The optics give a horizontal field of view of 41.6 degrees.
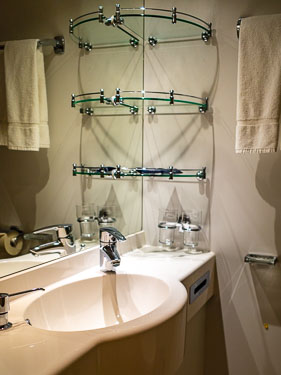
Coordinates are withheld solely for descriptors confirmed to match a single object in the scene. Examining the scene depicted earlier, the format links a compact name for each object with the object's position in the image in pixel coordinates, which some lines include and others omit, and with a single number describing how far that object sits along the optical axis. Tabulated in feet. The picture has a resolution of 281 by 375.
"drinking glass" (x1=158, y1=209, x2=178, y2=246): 5.54
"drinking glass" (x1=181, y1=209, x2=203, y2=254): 5.39
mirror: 3.64
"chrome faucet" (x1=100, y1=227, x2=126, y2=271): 4.31
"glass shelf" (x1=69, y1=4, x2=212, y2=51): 5.01
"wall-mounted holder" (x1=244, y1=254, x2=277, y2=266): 4.99
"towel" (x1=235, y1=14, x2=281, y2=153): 4.48
